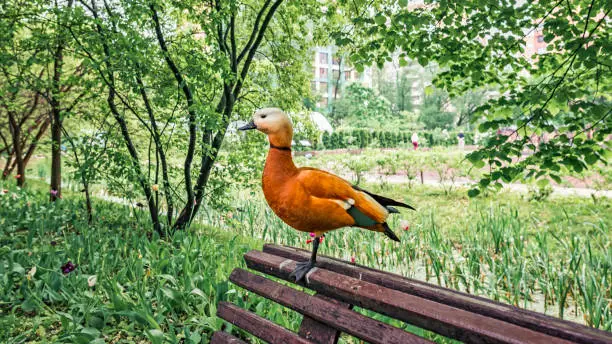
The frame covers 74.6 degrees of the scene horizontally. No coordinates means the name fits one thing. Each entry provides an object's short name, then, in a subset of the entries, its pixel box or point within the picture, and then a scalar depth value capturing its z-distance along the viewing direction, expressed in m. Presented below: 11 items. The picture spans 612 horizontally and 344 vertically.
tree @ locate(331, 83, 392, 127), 26.42
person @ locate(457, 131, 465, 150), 19.44
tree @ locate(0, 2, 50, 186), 4.22
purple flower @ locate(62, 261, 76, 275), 2.48
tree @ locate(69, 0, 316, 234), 3.53
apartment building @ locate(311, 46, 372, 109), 29.13
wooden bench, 1.04
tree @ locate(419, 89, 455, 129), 29.64
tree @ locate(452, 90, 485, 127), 28.80
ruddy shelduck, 1.20
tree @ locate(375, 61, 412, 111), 32.70
